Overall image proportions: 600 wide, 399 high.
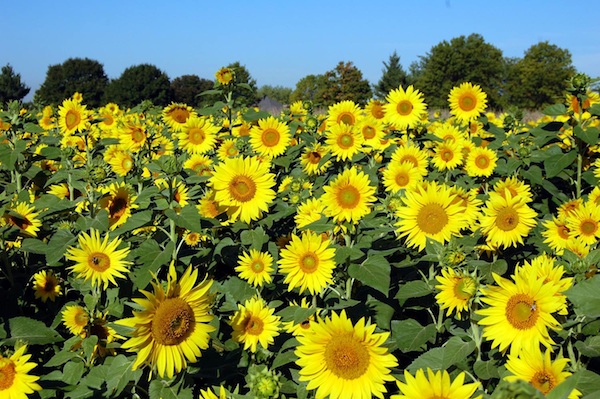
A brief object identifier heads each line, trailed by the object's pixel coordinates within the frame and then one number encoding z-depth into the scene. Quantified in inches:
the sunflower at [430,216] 123.3
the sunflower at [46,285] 138.0
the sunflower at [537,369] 77.0
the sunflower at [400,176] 188.5
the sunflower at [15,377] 87.0
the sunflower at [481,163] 228.5
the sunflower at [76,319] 115.1
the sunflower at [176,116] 221.9
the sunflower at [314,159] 201.6
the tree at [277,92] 3468.0
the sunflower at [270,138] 204.4
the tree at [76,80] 1681.8
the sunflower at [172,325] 78.4
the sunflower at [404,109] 234.8
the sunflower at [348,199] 122.4
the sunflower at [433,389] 67.6
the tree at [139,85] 1633.9
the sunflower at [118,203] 140.5
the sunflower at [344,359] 80.8
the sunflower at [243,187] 132.9
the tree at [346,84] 1669.5
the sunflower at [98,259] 119.1
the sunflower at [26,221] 138.6
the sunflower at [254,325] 113.3
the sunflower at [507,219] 130.6
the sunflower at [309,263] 118.3
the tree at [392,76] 1723.1
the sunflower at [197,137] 207.3
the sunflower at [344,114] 226.5
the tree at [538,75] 2285.9
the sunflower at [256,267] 130.1
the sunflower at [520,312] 85.8
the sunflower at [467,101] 263.7
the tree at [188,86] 2042.3
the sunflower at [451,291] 108.6
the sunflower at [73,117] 211.6
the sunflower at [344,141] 188.1
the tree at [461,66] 2285.9
